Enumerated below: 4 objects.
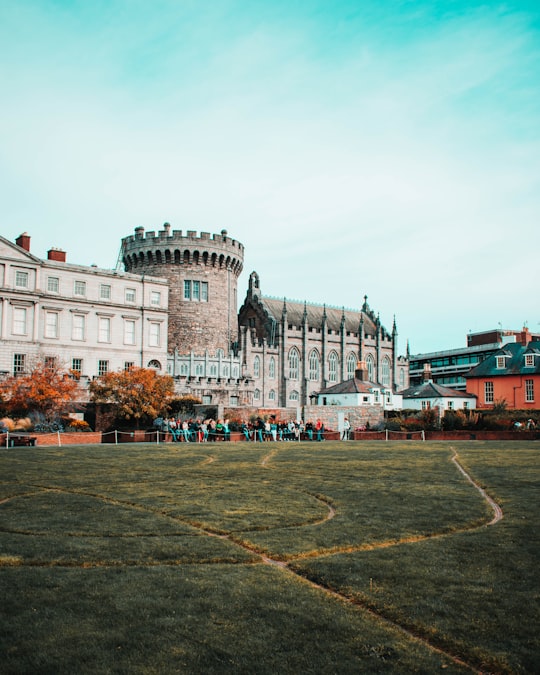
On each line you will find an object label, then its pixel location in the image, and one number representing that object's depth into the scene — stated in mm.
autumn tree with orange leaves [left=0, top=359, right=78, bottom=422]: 39812
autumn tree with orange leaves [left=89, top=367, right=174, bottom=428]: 41531
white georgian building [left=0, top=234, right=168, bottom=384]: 50844
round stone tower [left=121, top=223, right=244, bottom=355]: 66125
